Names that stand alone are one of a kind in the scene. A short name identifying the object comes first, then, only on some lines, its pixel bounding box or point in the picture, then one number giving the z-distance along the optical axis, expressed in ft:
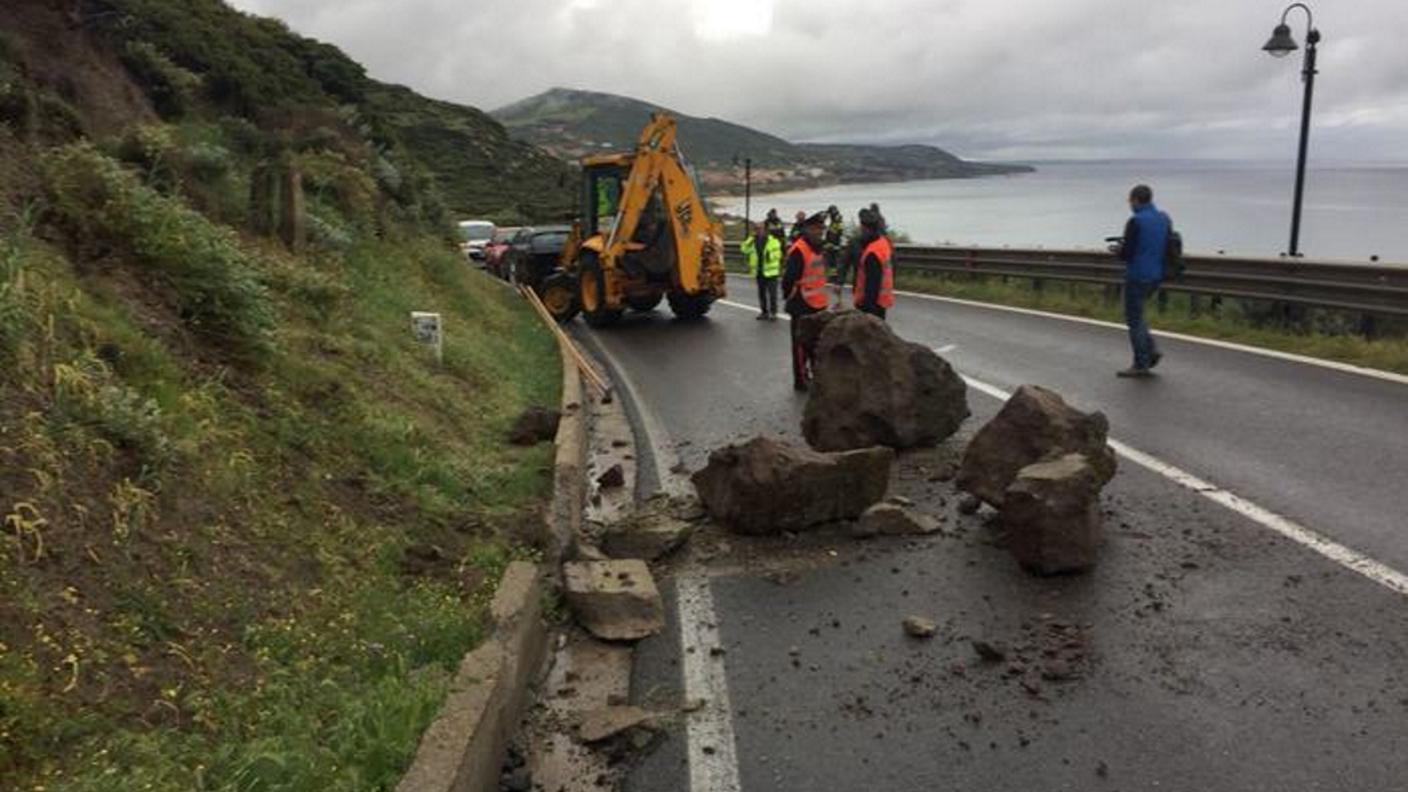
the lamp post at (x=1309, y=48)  54.49
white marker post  37.32
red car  96.73
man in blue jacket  36.88
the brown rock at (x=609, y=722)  14.20
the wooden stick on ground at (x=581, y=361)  41.45
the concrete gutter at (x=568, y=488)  21.17
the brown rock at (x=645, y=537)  21.34
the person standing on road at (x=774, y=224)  66.95
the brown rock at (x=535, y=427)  30.30
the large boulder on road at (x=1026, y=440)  21.99
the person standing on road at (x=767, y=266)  63.05
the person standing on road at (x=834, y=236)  77.25
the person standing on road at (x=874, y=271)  37.09
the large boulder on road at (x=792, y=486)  21.74
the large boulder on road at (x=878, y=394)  27.91
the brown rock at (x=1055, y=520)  18.71
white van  116.47
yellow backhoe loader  61.82
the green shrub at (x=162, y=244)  22.95
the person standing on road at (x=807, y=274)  38.96
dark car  80.64
